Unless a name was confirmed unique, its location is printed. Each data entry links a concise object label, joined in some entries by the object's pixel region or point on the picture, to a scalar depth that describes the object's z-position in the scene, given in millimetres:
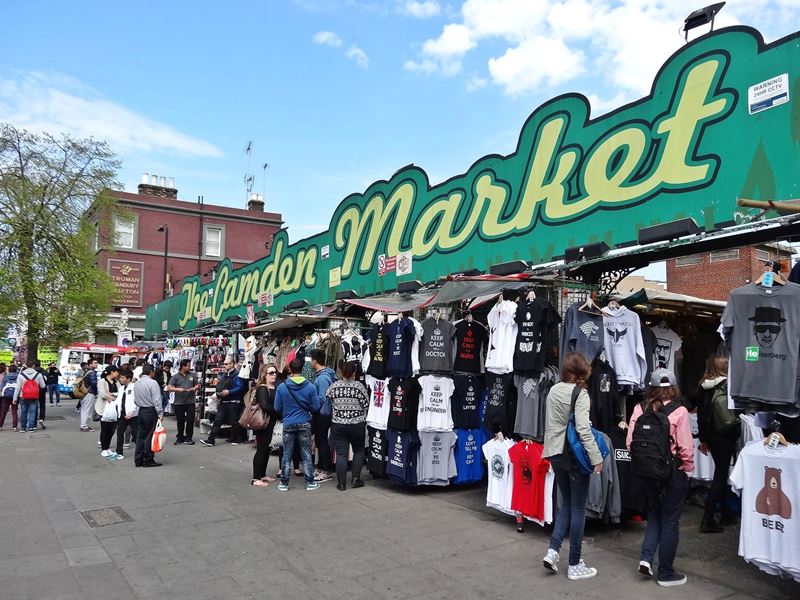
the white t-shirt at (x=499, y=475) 6824
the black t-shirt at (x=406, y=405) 8109
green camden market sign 6211
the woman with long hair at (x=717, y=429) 6328
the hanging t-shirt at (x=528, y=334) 6660
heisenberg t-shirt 4602
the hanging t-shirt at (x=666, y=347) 7441
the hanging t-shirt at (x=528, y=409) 6570
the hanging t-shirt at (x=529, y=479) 6449
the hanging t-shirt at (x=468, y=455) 8391
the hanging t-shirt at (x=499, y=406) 6983
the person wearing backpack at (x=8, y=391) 16047
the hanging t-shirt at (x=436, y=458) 8148
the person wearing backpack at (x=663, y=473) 4969
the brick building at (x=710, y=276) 20470
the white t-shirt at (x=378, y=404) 8620
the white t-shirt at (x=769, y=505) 4535
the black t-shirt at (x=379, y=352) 8516
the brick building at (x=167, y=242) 34656
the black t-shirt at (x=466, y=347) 8117
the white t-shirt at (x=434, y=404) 7984
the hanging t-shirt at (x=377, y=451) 8789
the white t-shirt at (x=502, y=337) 7020
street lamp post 32562
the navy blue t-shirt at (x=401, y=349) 8141
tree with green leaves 18953
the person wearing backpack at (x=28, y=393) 15688
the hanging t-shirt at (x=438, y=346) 7969
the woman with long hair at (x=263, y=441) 9078
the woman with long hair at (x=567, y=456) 5184
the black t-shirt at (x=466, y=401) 8219
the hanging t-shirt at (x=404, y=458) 8133
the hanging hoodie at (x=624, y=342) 6441
